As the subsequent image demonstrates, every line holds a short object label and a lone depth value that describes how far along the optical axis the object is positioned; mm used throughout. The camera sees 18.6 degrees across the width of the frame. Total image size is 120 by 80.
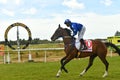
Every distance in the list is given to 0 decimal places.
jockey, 15383
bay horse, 15477
